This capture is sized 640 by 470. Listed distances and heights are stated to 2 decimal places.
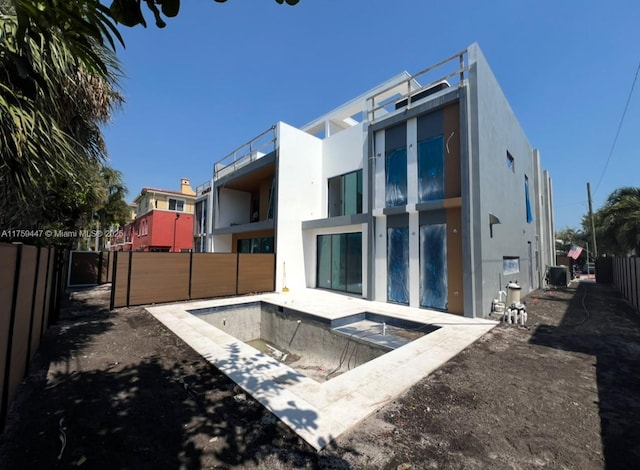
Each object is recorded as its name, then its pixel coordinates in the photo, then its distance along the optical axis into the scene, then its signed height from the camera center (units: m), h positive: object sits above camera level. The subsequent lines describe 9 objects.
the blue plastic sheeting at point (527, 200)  15.65 +3.23
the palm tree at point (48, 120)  1.57 +1.74
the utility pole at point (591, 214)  24.02 +3.75
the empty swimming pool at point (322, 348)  3.60 -1.88
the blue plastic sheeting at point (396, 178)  10.73 +3.00
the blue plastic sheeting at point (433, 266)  9.39 -0.30
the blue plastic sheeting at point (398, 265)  10.34 -0.29
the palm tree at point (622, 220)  15.45 +2.20
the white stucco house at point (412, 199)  9.12 +2.36
